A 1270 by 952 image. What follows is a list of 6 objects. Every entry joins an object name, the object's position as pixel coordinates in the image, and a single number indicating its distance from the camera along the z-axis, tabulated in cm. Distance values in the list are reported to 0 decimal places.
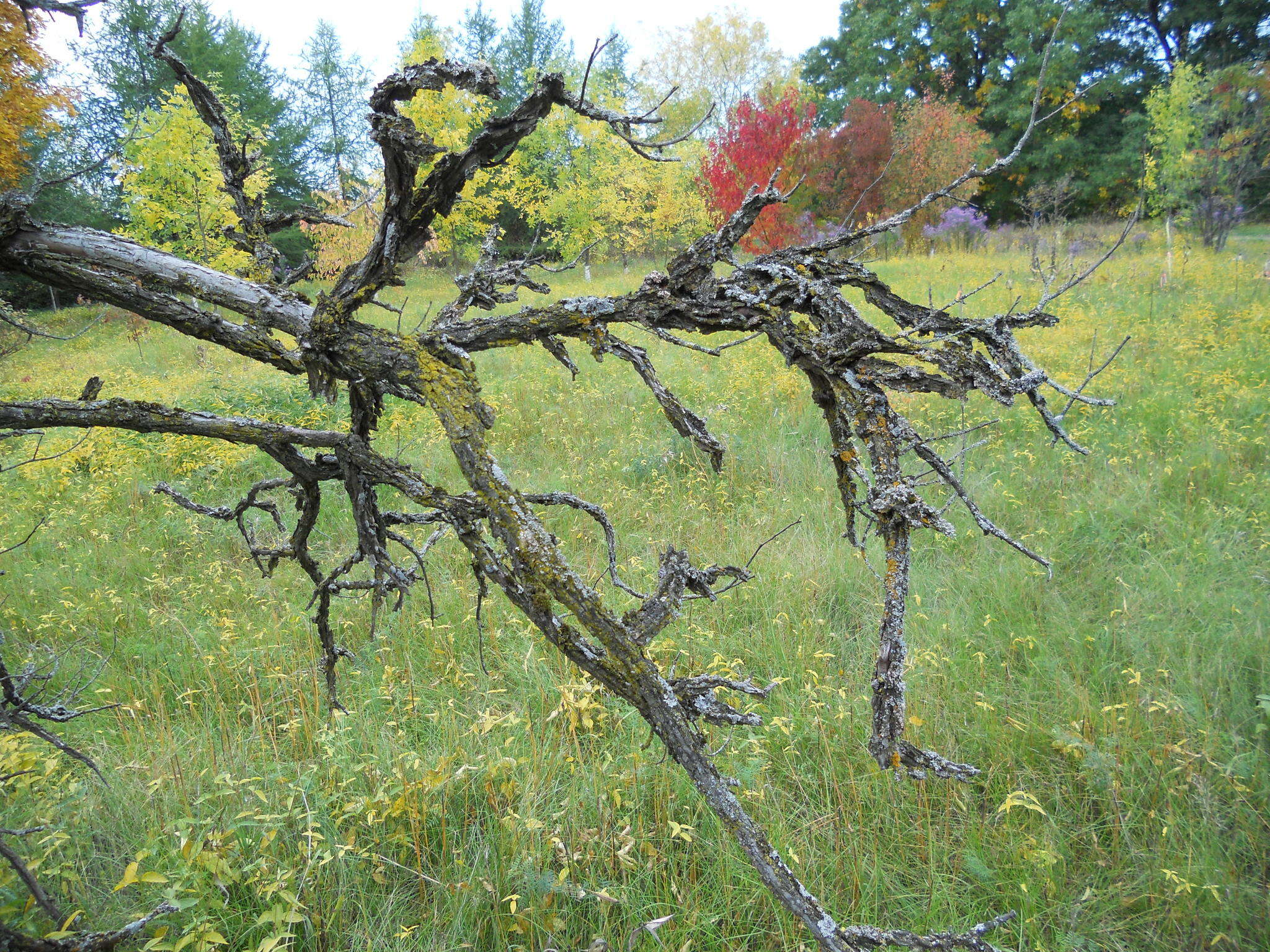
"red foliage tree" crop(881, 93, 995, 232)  1839
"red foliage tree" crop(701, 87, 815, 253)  1251
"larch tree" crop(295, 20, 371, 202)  3244
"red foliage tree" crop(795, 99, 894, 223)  1530
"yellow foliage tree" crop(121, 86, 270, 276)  1162
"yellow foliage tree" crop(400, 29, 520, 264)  1515
